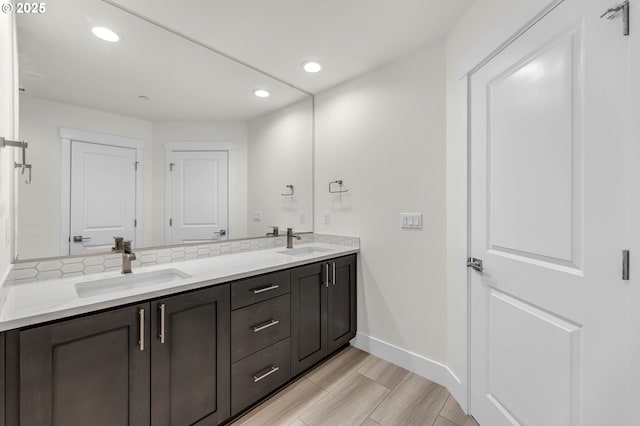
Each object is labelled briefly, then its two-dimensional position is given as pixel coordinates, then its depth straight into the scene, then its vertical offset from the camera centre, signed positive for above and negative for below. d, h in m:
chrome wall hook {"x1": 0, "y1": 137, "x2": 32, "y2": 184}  1.26 +0.23
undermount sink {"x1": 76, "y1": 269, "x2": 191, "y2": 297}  1.35 -0.39
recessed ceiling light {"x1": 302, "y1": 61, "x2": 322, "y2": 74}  2.20 +1.26
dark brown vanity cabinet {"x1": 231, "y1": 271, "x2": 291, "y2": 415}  1.49 -0.78
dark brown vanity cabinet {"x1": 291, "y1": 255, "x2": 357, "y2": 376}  1.87 -0.77
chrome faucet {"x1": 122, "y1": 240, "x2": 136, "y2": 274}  1.50 -0.28
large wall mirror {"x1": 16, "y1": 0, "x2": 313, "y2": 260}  1.34 +0.50
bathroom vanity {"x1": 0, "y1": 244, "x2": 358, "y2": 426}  0.94 -0.61
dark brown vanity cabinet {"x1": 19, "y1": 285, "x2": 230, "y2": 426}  0.95 -0.66
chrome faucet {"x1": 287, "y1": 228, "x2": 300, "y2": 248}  2.55 -0.25
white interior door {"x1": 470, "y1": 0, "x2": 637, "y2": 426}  0.85 -0.05
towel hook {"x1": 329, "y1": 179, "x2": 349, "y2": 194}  2.49 +0.27
